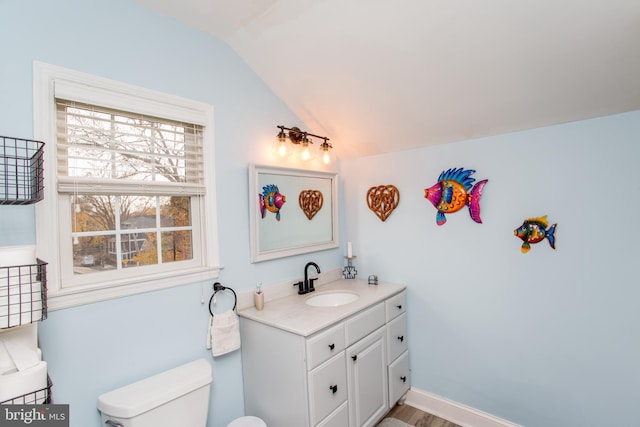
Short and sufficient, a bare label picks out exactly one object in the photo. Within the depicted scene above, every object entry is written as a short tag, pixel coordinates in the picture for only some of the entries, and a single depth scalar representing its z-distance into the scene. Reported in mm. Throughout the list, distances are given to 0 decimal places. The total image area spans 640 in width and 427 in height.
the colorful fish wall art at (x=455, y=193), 2088
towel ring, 1798
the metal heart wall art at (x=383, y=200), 2453
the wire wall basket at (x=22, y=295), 978
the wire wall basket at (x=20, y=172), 1182
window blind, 1428
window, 1341
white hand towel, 1752
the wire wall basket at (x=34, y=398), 938
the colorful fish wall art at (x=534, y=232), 1847
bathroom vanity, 1614
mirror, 2061
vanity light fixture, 2184
